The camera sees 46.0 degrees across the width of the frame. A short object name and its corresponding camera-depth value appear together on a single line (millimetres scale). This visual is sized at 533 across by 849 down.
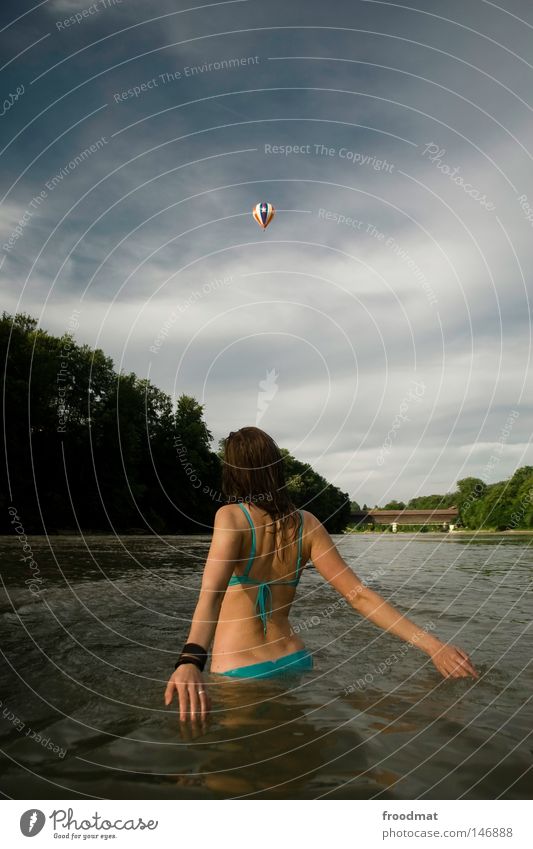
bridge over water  153750
